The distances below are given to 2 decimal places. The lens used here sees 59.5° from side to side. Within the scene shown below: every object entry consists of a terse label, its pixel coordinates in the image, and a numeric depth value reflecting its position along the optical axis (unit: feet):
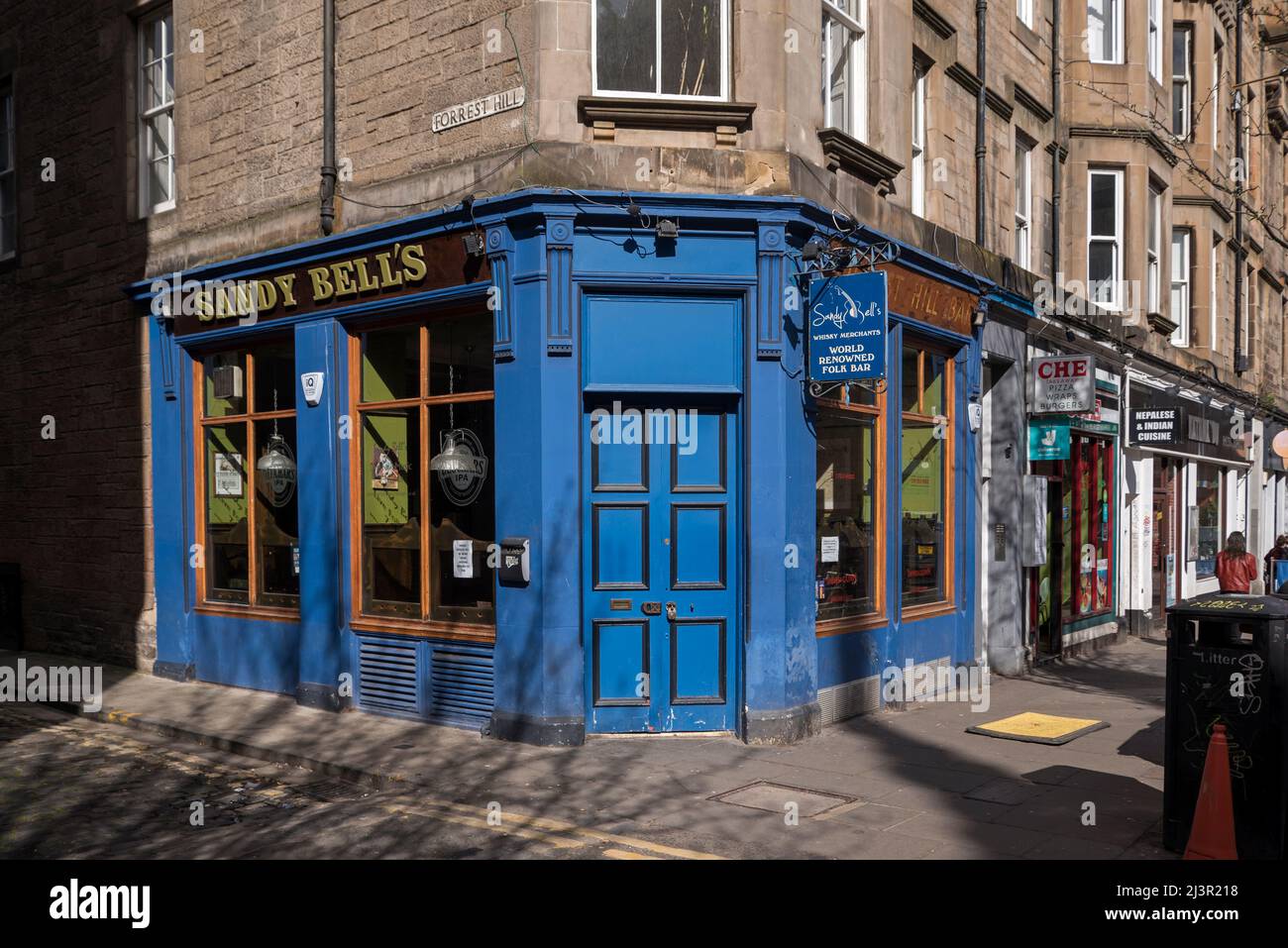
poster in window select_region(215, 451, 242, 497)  42.06
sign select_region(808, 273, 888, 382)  31.58
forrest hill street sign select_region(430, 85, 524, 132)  32.42
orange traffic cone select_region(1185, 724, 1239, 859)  20.99
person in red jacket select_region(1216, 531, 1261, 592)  52.42
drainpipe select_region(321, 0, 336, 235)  36.83
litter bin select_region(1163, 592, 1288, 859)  21.06
